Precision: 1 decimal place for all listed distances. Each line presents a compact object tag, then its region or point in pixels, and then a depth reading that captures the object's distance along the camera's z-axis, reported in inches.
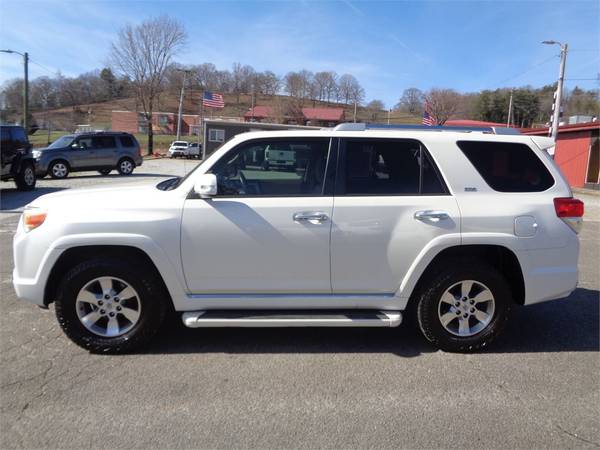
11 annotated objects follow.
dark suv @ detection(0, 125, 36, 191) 533.6
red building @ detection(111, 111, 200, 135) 3577.8
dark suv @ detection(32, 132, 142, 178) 760.3
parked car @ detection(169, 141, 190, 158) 1891.0
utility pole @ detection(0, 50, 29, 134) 1296.8
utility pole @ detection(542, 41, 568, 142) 832.3
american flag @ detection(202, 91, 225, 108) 1180.0
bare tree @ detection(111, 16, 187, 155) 1916.8
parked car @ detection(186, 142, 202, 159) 1892.1
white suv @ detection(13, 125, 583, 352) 145.3
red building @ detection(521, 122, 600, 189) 925.8
